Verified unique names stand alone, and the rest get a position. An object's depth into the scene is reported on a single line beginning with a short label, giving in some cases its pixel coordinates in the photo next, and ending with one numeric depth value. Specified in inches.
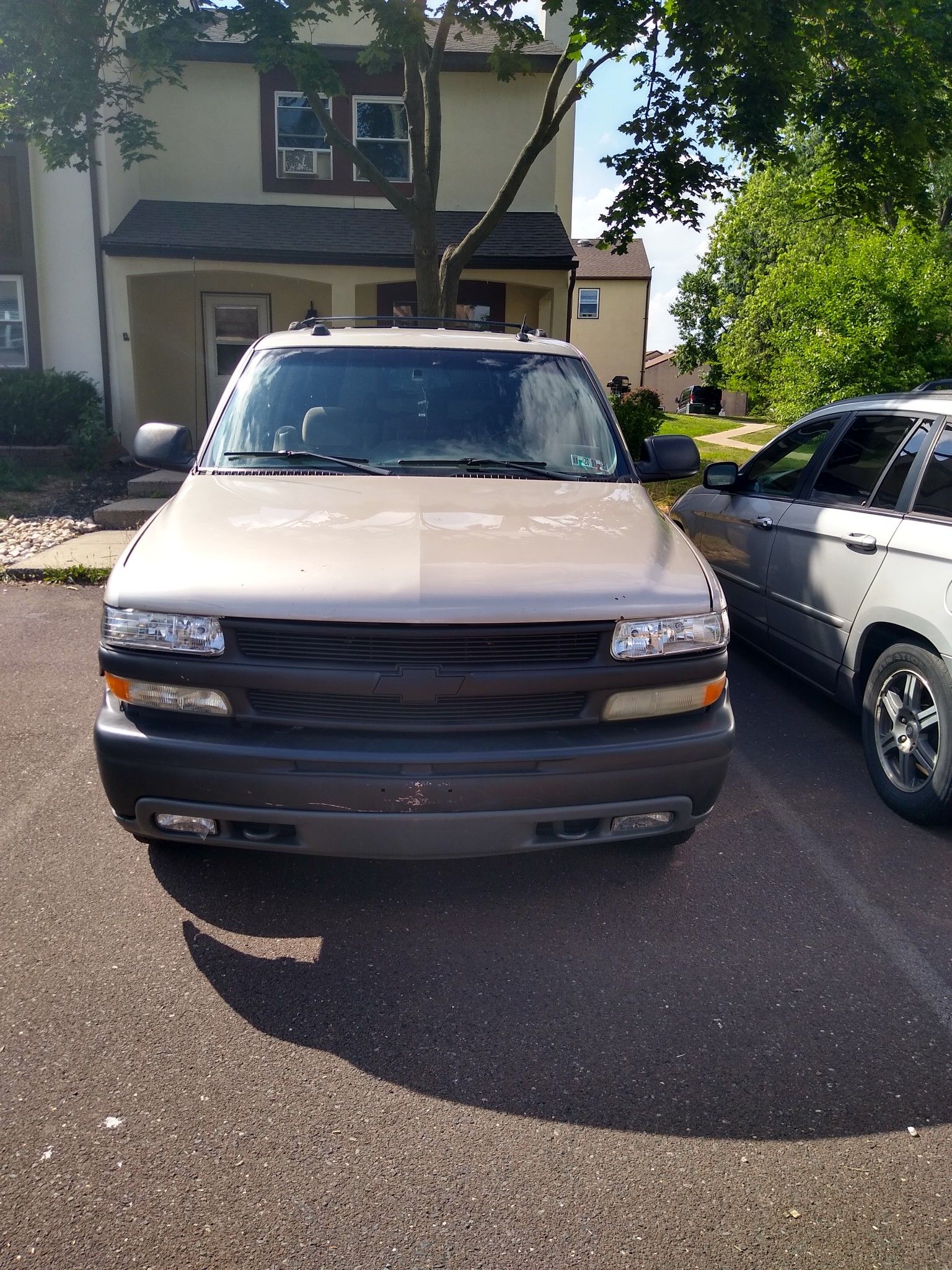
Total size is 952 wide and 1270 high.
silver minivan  172.6
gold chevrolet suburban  124.3
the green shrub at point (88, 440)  582.6
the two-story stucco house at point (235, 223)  619.2
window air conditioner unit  671.8
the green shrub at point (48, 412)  588.4
